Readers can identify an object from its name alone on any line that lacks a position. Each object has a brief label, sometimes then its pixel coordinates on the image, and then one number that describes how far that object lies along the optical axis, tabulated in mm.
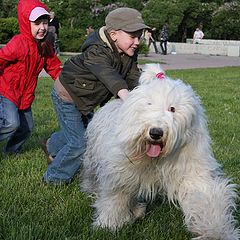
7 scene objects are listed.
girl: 5828
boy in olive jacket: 4402
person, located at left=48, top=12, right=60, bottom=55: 6165
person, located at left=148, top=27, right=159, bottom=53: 34594
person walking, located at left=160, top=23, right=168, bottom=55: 34625
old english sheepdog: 3502
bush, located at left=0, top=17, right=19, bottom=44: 31312
